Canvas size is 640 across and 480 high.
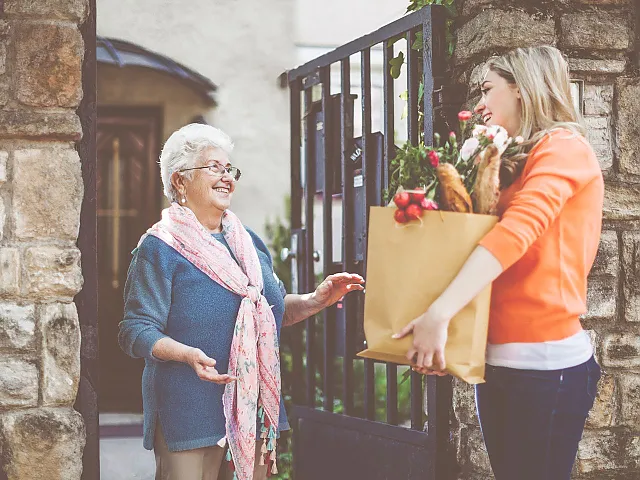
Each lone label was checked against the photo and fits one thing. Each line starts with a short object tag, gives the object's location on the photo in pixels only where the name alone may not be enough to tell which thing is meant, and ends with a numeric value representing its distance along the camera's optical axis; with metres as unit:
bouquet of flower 2.25
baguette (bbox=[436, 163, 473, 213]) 2.25
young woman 2.18
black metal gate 3.76
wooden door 7.52
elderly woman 2.99
